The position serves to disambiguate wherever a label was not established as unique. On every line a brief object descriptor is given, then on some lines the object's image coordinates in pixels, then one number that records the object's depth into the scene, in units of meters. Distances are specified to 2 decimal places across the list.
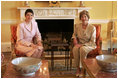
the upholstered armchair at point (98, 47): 2.89
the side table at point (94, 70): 1.75
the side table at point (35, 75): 1.71
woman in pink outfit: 2.75
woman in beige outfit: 2.88
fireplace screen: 4.78
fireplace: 4.62
